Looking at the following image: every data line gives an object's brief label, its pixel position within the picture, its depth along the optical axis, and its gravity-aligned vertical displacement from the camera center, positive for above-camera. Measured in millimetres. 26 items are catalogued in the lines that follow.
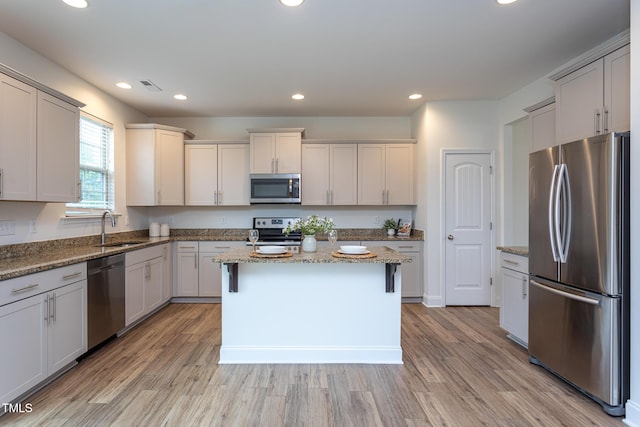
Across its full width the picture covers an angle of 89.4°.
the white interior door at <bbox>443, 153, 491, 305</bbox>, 4211 -254
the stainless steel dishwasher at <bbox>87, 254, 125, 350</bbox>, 2721 -761
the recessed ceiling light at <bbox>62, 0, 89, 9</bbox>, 2137 +1404
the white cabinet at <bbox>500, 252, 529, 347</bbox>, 2879 -786
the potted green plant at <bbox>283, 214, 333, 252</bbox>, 2707 -128
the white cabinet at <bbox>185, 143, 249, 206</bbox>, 4660 +620
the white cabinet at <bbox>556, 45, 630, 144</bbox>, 2307 +888
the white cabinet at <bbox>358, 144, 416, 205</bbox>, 4645 +556
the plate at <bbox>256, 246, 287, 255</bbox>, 2569 -302
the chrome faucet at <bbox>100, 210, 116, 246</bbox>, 3557 -193
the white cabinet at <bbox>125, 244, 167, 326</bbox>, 3314 -771
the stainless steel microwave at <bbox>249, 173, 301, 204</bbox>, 4512 +350
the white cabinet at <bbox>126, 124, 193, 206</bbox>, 4258 +648
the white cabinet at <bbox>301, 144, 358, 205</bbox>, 4641 +629
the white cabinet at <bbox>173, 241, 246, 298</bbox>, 4414 -807
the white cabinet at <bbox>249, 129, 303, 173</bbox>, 4535 +855
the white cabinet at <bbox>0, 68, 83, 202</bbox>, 2244 +558
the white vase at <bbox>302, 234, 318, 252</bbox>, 2768 -261
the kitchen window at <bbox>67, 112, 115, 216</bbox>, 3480 +534
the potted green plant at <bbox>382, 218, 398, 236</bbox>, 4727 -198
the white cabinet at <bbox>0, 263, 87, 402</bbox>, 1950 -768
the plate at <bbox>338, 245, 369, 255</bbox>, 2594 -302
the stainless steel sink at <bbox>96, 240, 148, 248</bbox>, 3426 -349
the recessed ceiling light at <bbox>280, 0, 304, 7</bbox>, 2139 +1404
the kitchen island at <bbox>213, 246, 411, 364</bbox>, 2695 -825
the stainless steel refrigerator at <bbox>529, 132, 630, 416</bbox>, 1952 -353
